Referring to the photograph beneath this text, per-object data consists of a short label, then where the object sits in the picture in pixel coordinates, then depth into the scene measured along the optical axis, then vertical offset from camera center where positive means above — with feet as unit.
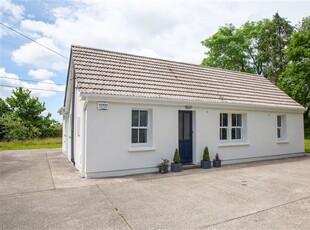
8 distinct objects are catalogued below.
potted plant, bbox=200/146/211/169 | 33.30 -5.80
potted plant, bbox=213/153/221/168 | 34.76 -6.33
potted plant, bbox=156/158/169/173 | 30.12 -6.16
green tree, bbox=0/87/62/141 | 96.89 +5.05
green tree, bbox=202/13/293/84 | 103.71 +36.94
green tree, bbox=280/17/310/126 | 77.36 +18.37
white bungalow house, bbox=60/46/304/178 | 27.89 +0.92
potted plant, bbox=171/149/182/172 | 30.76 -5.79
